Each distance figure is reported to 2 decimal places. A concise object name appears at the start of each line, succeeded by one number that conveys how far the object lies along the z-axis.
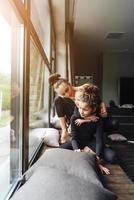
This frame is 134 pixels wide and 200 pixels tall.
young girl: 3.32
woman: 2.38
